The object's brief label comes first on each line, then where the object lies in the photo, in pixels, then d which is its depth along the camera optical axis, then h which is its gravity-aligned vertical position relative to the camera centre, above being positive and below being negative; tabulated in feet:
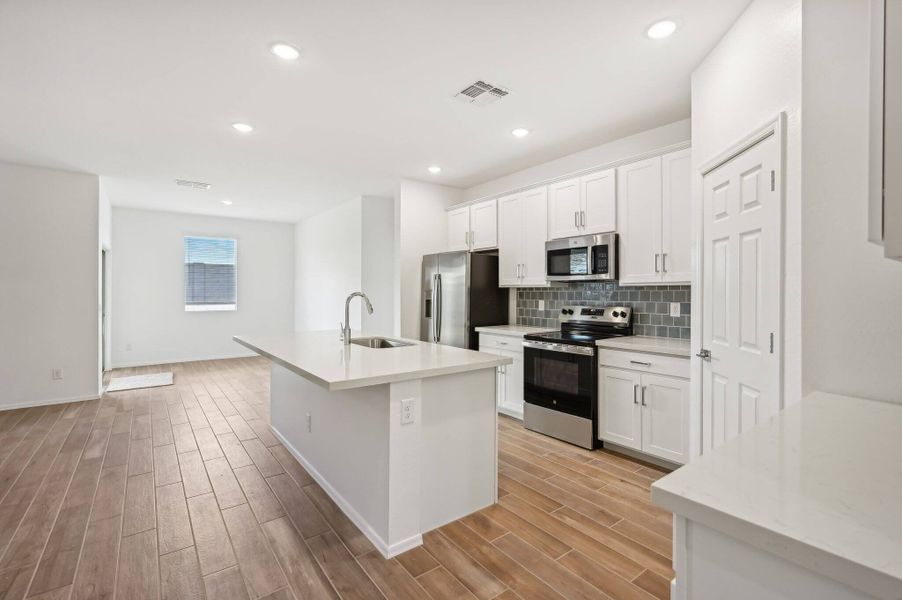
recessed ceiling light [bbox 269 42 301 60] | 7.92 +4.64
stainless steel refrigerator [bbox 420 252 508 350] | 14.79 +0.03
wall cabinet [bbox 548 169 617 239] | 11.91 +2.75
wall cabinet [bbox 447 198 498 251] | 15.76 +2.77
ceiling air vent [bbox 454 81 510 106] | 9.56 +4.71
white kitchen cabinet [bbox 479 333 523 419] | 13.51 -2.48
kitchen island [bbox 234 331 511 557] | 6.79 -2.43
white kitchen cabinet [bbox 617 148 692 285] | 10.28 +2.02
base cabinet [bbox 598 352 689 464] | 9.59 -2.70
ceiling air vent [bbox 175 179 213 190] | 17.57 +4.75
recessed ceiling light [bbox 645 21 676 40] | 7.32 +4.69
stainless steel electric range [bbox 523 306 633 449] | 11.14 -2.10
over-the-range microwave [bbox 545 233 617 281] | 11.75 +1.17
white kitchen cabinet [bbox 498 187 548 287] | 13.98 +2.06
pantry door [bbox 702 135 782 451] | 6.01 +0.11
